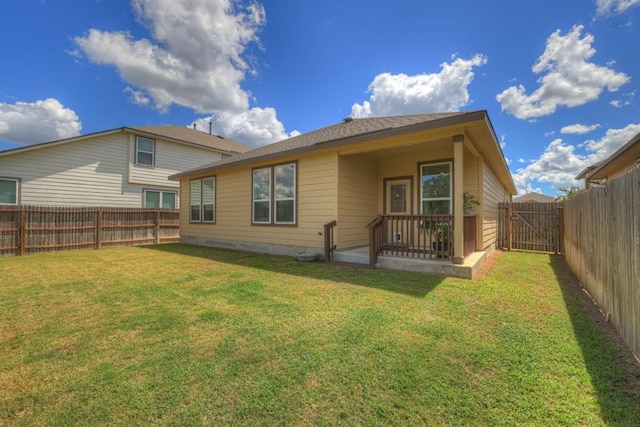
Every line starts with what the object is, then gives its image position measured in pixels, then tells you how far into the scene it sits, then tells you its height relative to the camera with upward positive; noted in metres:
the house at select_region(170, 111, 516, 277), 5.44 +0.80
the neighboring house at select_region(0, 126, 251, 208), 10.84 +2.27
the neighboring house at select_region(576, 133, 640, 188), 5.73 +1.62
